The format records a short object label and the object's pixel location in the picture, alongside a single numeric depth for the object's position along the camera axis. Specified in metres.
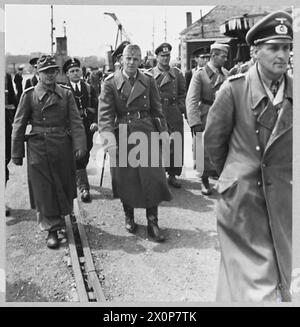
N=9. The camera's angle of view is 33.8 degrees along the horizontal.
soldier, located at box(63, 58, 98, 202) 7.65
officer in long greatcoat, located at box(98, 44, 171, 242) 5.78
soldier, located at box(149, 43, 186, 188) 8.19
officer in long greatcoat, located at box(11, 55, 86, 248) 5.70
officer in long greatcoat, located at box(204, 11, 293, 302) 3.22
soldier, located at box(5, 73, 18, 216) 7.17
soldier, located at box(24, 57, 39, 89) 10.14
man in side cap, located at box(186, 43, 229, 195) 7.03
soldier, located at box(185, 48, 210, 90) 10.20
